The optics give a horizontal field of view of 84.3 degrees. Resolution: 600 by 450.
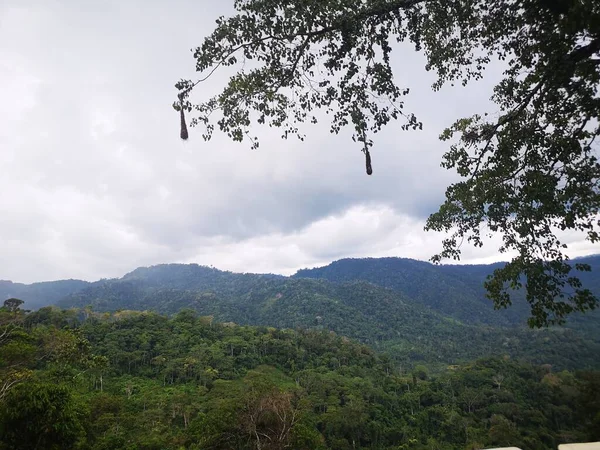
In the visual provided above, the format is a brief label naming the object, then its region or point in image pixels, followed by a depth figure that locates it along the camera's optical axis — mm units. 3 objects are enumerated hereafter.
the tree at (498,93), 3758
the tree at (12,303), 52094
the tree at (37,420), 9016
